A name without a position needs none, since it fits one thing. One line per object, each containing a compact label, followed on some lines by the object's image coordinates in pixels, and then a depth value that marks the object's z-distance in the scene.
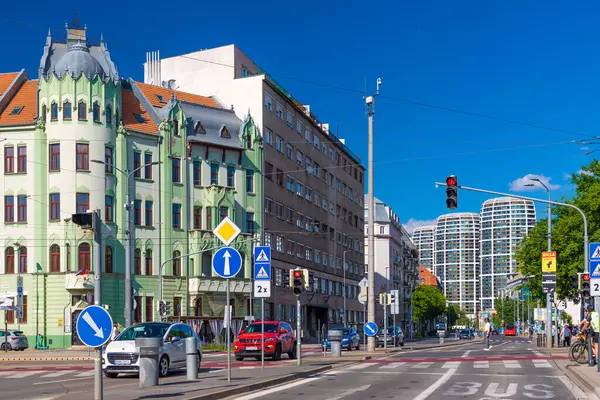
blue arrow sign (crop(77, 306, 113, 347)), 12.37
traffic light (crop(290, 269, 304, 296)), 24.59
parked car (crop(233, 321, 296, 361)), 31.59
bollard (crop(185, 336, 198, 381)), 19.25
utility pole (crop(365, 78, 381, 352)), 38.03
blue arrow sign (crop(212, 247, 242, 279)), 17.64
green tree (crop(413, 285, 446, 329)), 135.62
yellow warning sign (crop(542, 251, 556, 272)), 41.28
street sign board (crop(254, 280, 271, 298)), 22.05
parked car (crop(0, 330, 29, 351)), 50.09
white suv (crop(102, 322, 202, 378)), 21.88
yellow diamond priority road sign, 17.83
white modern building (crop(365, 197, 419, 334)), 122.06
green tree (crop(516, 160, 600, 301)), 54.09
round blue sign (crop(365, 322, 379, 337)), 36.44
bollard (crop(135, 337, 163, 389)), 17.08
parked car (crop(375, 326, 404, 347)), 59.29
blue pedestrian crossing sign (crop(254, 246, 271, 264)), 21.87
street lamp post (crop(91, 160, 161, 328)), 44.25
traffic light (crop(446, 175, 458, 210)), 28.98
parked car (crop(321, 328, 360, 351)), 49.41
